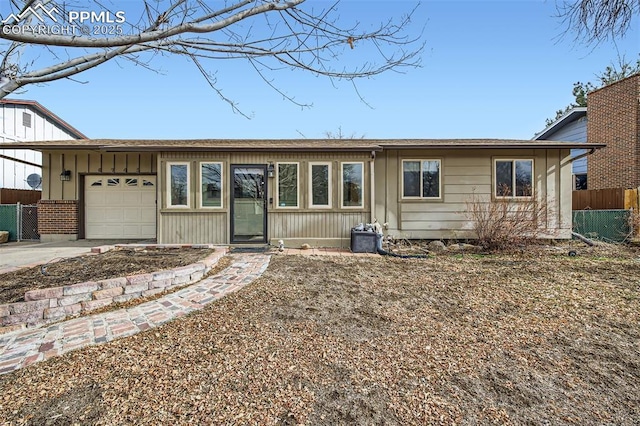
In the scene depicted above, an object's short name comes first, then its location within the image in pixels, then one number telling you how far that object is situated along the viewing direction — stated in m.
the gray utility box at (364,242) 6.69
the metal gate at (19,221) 8.55
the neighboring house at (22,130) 13.53
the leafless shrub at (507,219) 6.77
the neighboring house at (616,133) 10.78
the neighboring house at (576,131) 13.17
